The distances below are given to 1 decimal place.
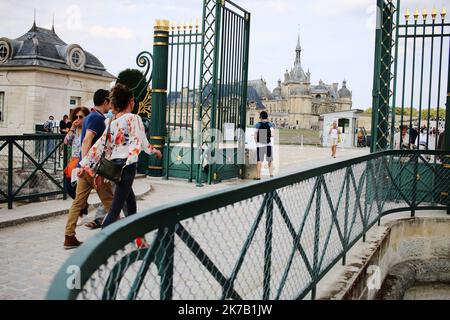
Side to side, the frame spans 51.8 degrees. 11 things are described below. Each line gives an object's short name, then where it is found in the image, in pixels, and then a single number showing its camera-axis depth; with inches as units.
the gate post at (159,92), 438.3
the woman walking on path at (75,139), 233.0
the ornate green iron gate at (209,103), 415.8
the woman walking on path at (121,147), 189.6
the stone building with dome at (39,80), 838.5
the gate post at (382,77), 344.5
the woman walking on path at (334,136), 762.8
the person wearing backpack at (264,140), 437.1
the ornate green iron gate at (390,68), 336.8
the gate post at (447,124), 337.2
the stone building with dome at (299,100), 5098.4
